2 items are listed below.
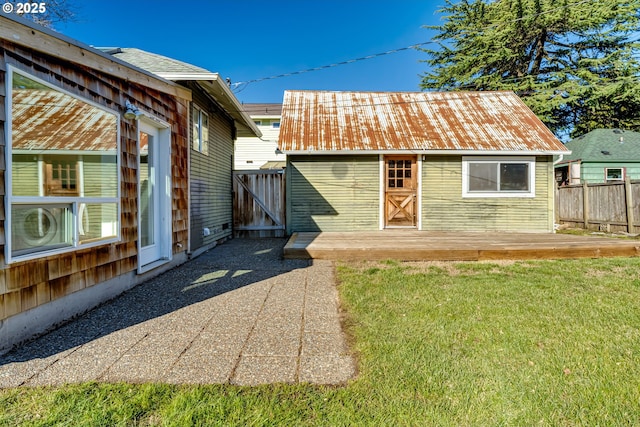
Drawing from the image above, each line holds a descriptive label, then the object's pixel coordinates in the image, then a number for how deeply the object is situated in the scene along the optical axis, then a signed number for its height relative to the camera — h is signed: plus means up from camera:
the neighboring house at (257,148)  20.34 +3.52
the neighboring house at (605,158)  15.24 +2.02
